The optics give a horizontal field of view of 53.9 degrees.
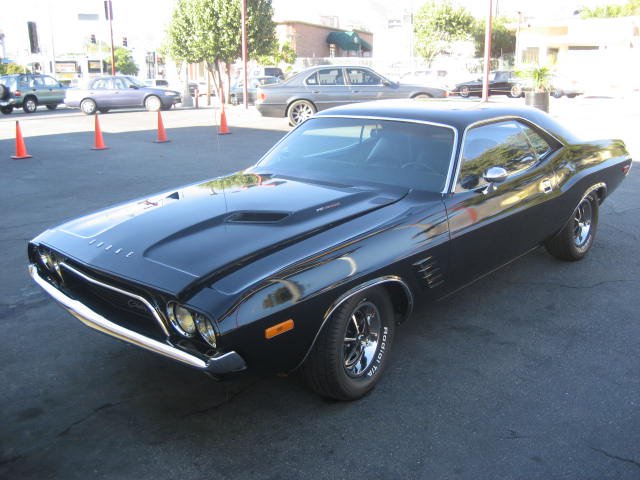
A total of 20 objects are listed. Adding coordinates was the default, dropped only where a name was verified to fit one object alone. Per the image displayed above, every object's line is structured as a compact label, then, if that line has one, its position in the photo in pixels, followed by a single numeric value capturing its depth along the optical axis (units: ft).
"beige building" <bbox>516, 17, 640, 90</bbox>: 109.91
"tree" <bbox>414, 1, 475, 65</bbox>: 164.44
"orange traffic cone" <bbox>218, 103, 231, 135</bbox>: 52.41
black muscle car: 9.50
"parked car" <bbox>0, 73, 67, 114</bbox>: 81.97
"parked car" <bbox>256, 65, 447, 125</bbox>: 54.75
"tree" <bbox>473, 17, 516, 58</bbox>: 181.68
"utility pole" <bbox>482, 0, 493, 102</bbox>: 65.98
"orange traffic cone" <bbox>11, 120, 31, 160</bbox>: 40.06
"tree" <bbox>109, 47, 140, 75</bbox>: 217.05
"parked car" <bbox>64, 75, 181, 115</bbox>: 77.66
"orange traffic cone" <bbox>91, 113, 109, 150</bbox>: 44.60
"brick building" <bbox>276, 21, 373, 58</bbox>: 166.71
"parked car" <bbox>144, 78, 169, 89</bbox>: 126.66
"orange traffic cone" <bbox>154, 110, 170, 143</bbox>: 48.49
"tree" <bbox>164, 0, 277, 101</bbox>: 98.94
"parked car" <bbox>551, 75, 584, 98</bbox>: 98.99
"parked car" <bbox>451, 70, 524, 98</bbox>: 105.29
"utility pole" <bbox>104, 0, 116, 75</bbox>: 113.07
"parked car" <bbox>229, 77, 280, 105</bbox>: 89.14
